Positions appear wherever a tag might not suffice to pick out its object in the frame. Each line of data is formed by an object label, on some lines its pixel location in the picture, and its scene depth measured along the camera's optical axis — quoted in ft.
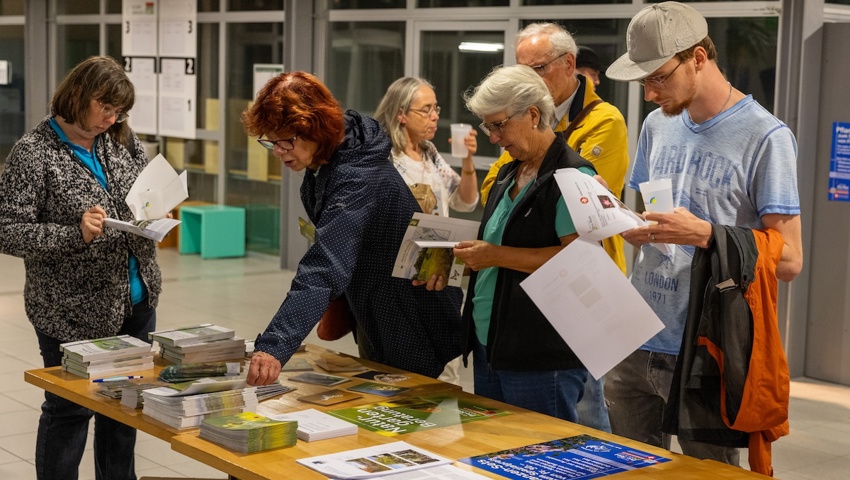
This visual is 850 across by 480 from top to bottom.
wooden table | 8.30
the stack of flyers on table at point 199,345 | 11.53
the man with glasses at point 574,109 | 13.19
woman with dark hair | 12.50
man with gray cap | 9.34
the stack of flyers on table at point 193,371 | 10.57
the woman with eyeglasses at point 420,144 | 17.40
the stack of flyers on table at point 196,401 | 9.29
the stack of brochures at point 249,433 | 8.59
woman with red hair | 10.25
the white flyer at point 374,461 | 8.16
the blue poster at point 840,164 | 22.04
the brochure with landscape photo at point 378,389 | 10.47
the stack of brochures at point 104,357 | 10.93
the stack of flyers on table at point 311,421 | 9.02
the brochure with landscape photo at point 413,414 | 9.42
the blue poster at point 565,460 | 8.28
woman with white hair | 9.94
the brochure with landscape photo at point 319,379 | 10.81
